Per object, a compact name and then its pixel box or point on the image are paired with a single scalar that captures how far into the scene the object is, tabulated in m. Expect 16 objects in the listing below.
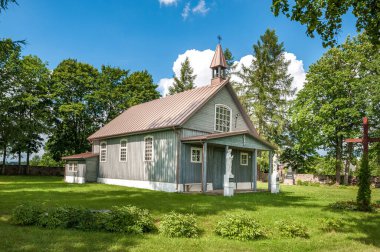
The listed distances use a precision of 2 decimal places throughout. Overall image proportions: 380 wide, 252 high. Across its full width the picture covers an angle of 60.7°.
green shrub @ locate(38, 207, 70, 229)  8.07
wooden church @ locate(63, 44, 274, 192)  19.78
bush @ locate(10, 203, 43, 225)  8.39
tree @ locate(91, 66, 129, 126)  43.41
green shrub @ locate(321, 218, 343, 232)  9.39
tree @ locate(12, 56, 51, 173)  38.25
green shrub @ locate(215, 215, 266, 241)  7.87
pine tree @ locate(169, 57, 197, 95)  52.41
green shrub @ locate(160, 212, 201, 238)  7.86
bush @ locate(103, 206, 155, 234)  7.84
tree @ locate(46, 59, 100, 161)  41.97
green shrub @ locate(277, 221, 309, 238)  8.39
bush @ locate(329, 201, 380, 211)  13.27
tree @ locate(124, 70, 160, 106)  45.06
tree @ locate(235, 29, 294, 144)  38.94
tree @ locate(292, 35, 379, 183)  32.78
